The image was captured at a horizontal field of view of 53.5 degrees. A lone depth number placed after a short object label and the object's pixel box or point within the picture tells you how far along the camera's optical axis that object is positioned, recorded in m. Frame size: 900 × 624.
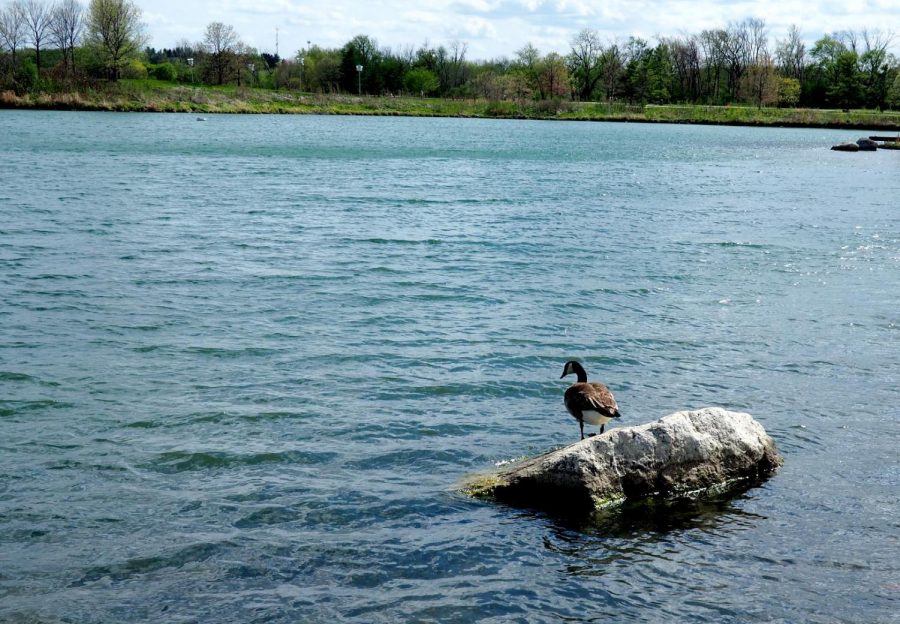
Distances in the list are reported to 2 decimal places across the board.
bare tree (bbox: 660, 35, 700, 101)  171.79
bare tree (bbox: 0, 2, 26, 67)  143.38
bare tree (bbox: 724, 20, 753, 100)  170.00
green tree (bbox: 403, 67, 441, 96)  165.62
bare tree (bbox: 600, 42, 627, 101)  167.00
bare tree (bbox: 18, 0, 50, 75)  148.50
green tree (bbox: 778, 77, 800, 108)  145.75
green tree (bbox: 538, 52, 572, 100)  168.00
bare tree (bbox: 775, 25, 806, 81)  168.62
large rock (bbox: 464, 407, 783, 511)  9.32
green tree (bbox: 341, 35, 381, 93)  162.25
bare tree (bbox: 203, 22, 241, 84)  164.12
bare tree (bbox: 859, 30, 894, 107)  136.75
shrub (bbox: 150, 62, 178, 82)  155.50
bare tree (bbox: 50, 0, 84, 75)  149.50
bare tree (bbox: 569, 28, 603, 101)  175.50
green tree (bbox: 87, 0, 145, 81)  132.62
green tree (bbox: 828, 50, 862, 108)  138.38
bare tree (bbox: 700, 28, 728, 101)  171.38
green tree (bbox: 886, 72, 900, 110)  132.31
